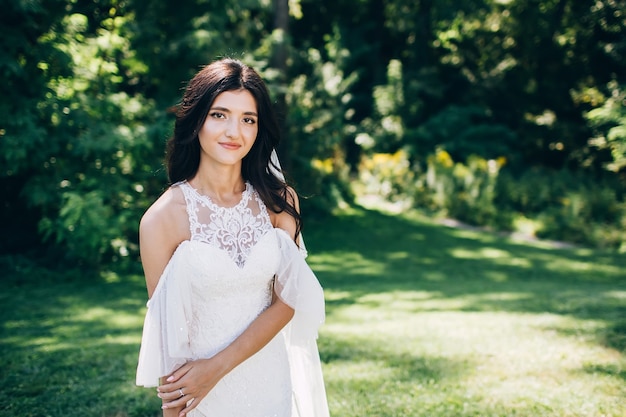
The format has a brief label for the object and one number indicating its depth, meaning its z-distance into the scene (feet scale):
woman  6.96
